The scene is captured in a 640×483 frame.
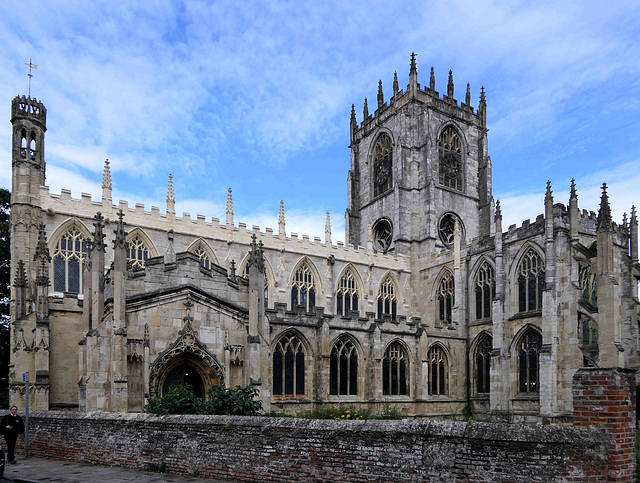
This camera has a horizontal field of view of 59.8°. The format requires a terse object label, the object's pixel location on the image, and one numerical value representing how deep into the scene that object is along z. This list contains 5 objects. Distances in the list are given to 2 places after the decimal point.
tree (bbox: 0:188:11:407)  33.19
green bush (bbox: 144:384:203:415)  12.70
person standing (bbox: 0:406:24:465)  12.94
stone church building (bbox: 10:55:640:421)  17.67
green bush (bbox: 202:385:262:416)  13.07
